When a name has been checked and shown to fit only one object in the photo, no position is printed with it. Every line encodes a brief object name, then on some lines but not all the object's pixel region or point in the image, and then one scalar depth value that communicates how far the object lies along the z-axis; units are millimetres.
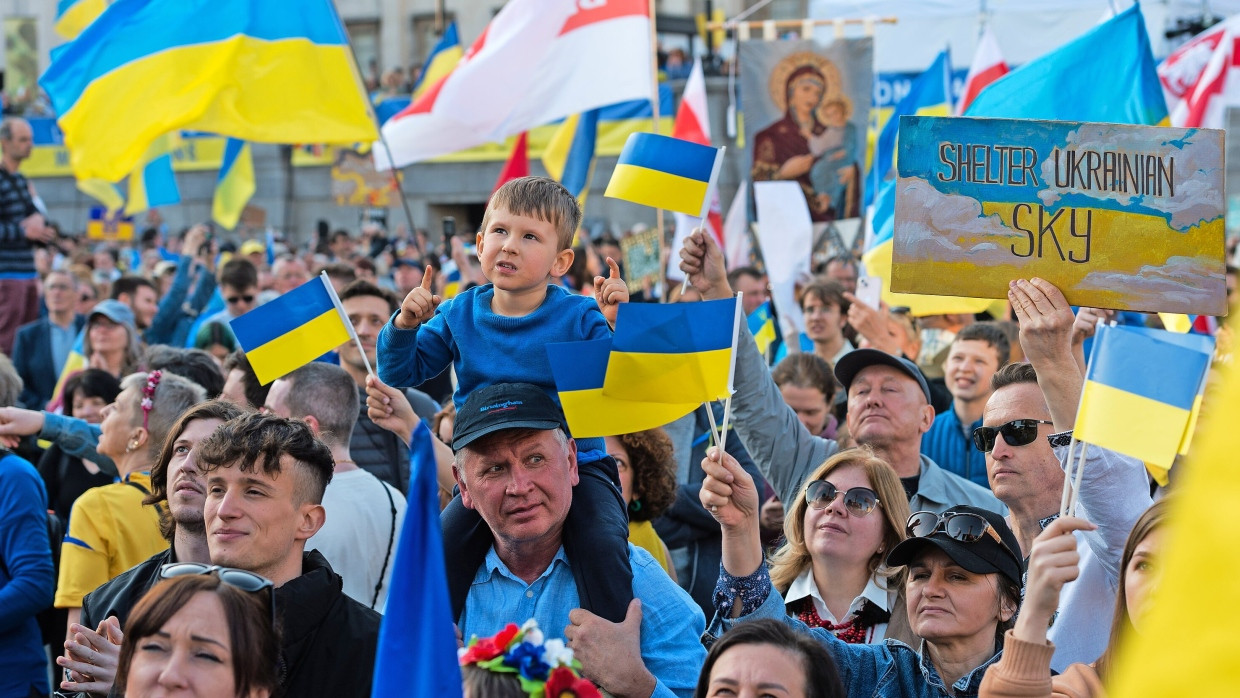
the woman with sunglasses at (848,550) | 3799
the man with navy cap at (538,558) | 3166
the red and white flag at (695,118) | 10730
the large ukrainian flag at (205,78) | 7570
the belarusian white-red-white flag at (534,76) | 8188
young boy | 3713
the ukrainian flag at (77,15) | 10891
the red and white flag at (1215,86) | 9914
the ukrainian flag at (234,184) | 12765
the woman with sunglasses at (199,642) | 2605
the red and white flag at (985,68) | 10352
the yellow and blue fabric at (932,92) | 11156
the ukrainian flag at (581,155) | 10641
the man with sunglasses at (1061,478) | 3188
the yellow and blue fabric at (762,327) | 7762
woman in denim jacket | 3223
